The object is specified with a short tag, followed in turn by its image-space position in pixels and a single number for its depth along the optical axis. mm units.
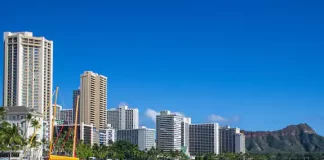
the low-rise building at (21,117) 165200
